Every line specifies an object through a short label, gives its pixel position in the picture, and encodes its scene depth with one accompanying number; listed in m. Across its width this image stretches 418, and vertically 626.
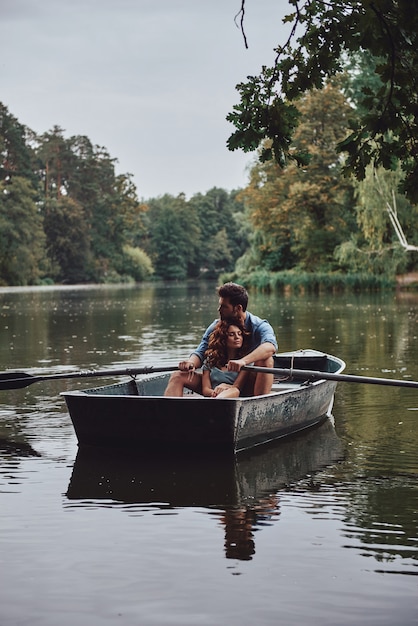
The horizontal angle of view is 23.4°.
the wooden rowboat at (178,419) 7.64
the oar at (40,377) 8.96
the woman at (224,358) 8.27
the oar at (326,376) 8.16
